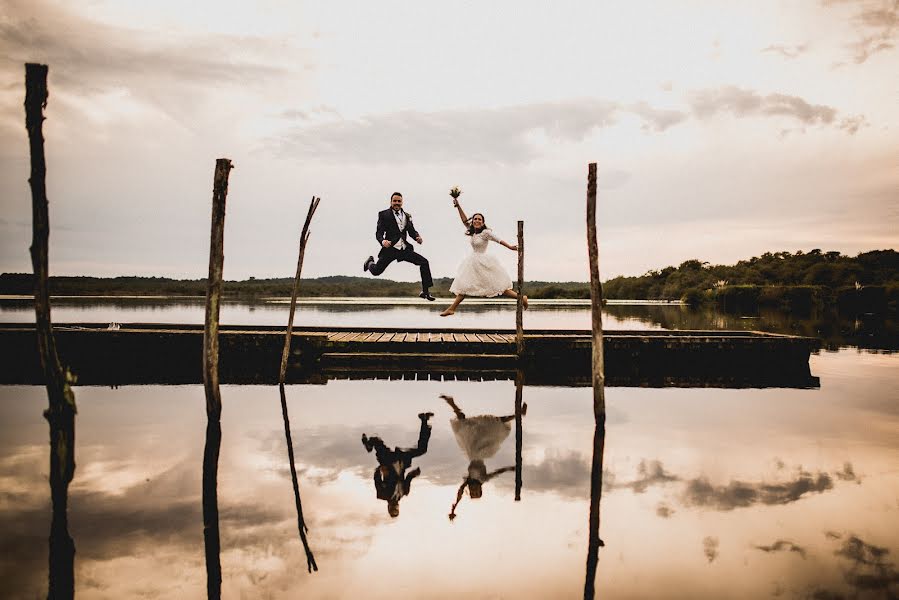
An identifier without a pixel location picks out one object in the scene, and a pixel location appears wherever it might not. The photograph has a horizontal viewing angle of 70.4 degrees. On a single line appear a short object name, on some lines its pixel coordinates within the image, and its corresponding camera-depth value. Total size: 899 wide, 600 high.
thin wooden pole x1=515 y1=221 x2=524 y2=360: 14.09
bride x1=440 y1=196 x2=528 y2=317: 15.11
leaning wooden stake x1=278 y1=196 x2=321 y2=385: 12.35
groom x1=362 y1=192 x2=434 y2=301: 13.62
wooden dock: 13.98
